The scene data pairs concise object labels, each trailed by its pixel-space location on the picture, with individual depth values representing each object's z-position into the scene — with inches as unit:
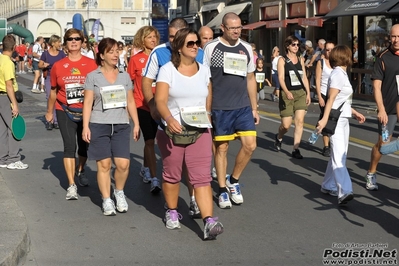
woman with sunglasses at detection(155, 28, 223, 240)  266.1
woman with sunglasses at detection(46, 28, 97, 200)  342.0
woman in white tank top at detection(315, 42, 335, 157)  446.0
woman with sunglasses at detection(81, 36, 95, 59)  735.4
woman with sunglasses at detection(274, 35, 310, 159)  471.2
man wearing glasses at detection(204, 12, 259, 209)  322.0
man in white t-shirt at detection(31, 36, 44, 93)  1072.7
